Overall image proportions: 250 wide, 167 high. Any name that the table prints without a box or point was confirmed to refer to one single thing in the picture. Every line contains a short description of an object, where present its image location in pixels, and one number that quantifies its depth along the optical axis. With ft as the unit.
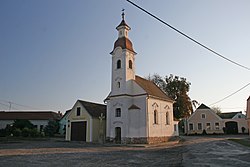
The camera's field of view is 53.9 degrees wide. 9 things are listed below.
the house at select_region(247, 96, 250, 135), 114.42
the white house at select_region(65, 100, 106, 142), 102.63
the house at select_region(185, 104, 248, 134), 168.55
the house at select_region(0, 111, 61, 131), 186.50
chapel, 92.48
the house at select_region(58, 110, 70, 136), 170.91
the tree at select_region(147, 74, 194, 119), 155.12
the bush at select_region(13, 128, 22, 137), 132.48
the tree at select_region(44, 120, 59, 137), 157.07
